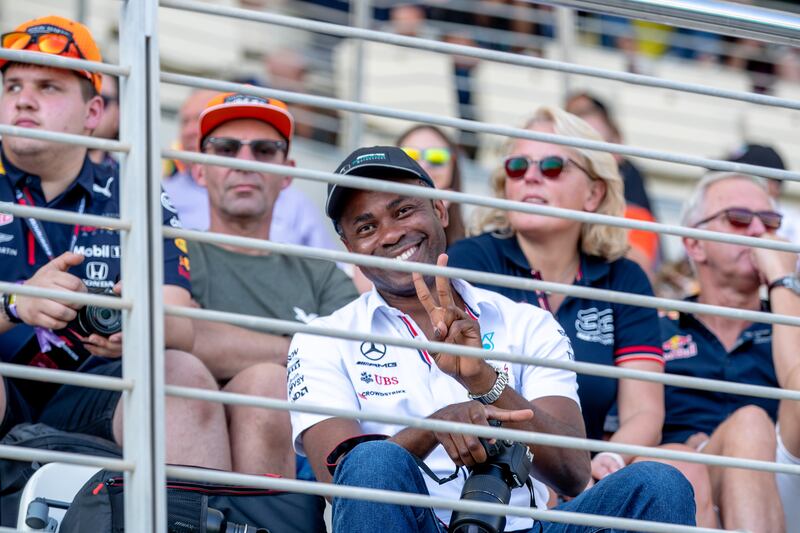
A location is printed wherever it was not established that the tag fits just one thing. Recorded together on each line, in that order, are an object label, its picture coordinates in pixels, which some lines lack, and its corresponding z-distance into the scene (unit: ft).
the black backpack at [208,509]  16.44
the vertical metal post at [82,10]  38.81
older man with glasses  24.40
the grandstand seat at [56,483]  17.49
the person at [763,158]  32.99
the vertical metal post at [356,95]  37.06
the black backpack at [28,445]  19.26
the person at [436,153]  31.22
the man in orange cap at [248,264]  23.86
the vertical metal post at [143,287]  13.00
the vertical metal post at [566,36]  43.89
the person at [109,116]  30.17
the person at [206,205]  33.53
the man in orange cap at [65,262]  19.52
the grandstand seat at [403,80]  50.11
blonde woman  23.22
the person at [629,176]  35.14
